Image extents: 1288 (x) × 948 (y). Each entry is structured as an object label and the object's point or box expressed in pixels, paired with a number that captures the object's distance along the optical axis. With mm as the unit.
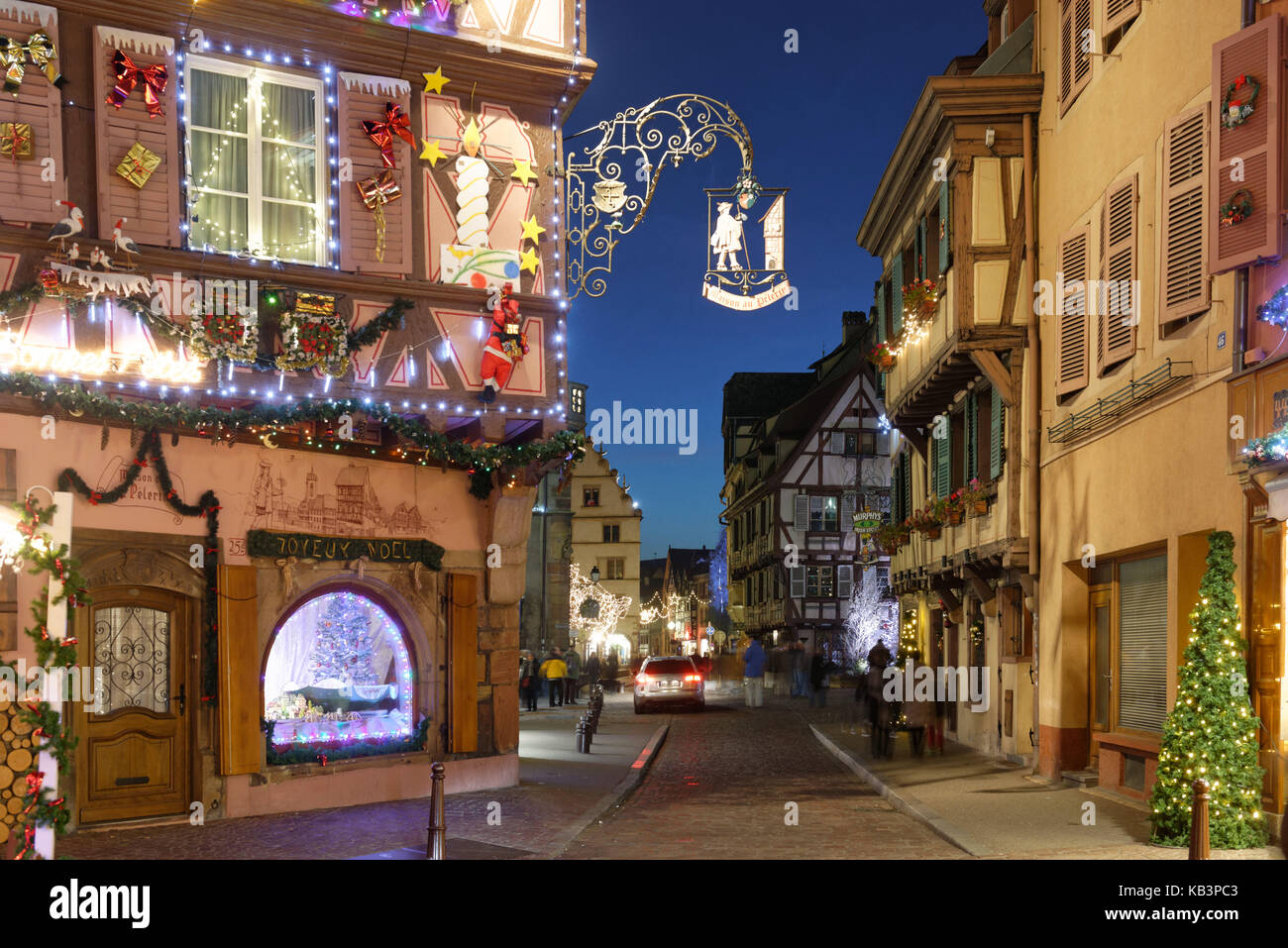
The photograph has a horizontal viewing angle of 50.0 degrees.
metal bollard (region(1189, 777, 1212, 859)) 9305
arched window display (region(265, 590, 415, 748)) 15250
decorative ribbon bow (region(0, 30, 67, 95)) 12898
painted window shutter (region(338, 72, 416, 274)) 15102
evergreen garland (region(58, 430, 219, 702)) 13703
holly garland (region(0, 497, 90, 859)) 9531
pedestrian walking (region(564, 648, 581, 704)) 40503
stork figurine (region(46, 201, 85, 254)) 13023
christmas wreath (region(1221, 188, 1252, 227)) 11430
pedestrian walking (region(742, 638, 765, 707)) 37938
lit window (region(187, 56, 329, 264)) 14352
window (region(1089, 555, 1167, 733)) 15047
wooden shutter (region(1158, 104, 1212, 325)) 12867
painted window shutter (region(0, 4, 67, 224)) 13055
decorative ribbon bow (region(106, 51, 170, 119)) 13594
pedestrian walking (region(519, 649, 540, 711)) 35375
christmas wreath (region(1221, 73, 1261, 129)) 11461
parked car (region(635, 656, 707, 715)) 35531
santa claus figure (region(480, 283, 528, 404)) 15570
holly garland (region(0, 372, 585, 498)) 12766
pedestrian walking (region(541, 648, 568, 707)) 36594
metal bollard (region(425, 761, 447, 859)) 10219
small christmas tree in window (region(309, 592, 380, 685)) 15711
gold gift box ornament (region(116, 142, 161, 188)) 13609
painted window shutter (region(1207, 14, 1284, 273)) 11141
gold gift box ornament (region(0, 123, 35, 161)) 12969
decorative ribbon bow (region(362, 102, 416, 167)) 15133
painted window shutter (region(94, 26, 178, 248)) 13578
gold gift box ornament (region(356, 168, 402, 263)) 15102
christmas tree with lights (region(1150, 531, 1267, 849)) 11156
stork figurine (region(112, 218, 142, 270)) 13383
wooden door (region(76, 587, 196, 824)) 13352
